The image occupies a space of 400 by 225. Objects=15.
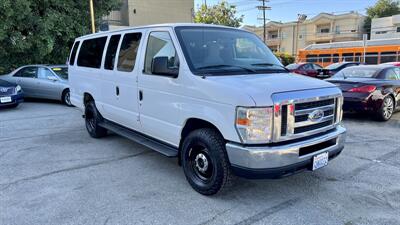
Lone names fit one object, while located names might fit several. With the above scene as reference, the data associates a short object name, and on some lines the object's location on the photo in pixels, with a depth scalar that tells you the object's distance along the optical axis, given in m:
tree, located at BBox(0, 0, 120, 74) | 12.49
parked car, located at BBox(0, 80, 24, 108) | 9.94
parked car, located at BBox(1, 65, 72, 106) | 11.16
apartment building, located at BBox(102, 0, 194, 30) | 23.58
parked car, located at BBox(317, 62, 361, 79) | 19.62
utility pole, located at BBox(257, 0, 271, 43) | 46.12
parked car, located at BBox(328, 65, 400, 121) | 7.92
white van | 3.32
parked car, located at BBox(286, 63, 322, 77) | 20.27
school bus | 24.67
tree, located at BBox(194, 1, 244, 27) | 44.34
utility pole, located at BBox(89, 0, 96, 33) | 14.28
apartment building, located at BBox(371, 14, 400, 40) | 48.12
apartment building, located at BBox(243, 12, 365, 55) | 51.91
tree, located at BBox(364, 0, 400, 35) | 62.97
